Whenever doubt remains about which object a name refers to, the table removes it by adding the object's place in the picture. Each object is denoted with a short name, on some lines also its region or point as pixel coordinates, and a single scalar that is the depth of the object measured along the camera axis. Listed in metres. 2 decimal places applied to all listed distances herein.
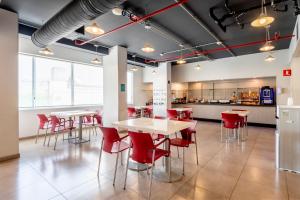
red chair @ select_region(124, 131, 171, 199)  2.21
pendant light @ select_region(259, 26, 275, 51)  4.05
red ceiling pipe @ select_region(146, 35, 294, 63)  5.09
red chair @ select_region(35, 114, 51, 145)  4.65
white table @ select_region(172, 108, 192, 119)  6.11
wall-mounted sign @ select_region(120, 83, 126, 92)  5.95
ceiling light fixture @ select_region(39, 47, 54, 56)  4.29
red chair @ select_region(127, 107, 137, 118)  7.09
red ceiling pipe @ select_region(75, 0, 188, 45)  3.06
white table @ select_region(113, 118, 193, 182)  2.44
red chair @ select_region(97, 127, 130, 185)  2.57
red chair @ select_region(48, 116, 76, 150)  4.39
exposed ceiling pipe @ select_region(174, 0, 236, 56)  3.48
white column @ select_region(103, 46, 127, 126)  5.84
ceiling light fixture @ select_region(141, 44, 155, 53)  3.77
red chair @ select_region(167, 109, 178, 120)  5.94
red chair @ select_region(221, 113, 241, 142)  4.58
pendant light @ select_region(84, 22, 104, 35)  2.79
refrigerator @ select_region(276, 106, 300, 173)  2.89
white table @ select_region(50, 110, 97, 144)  4.54
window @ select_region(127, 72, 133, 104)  9.62
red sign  6.12
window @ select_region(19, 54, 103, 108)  5.53
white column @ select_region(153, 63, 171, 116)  8.49
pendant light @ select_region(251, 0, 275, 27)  2.35
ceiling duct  2.48
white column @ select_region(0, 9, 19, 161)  3.51
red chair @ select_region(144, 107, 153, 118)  7.78
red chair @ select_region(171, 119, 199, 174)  2.87
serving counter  6.93
